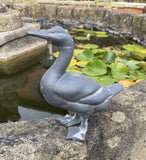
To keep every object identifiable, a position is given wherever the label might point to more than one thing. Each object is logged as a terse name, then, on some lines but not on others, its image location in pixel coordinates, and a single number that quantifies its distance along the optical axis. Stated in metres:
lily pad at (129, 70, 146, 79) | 1.93
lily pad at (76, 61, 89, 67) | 2.12
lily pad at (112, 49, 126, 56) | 2.41
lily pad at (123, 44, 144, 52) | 2.62
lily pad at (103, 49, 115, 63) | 2.14
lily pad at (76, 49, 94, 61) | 2.25
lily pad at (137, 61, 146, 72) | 1.96
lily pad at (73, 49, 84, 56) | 2.43
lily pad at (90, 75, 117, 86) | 1.81
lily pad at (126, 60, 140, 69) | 2.07
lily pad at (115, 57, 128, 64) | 2.20
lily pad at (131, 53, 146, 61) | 2.17
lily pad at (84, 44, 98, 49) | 2.65
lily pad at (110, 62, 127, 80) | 1.96
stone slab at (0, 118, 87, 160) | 0.76
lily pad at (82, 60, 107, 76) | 1.94
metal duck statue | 0.72
